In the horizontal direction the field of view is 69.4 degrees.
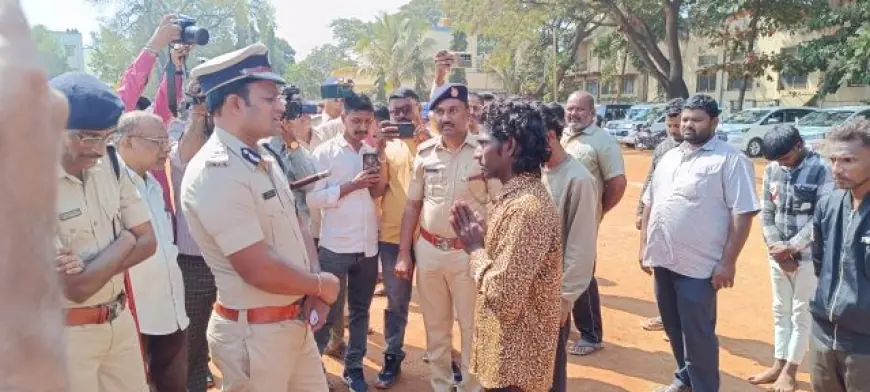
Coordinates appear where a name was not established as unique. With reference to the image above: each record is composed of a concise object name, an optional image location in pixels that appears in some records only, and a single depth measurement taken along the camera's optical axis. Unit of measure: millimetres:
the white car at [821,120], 18141
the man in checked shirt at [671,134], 5117
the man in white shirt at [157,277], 2879
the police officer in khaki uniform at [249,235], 2287
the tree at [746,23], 20828
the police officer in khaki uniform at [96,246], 2125
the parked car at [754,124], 20219
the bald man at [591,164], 4699
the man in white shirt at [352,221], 4105
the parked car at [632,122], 24672
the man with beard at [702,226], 3525
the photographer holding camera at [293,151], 4000
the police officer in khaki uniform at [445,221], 3859
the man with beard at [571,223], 3473
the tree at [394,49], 44312
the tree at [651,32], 21562
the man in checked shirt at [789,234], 3961
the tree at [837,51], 17797
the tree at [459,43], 48469
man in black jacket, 2676
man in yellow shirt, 4332
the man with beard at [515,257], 2471
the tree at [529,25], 22156
